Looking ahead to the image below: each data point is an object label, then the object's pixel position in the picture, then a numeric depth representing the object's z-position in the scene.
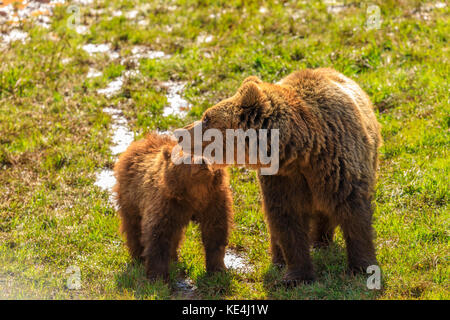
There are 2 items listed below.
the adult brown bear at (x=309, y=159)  11.05
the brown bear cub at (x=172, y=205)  12.23
